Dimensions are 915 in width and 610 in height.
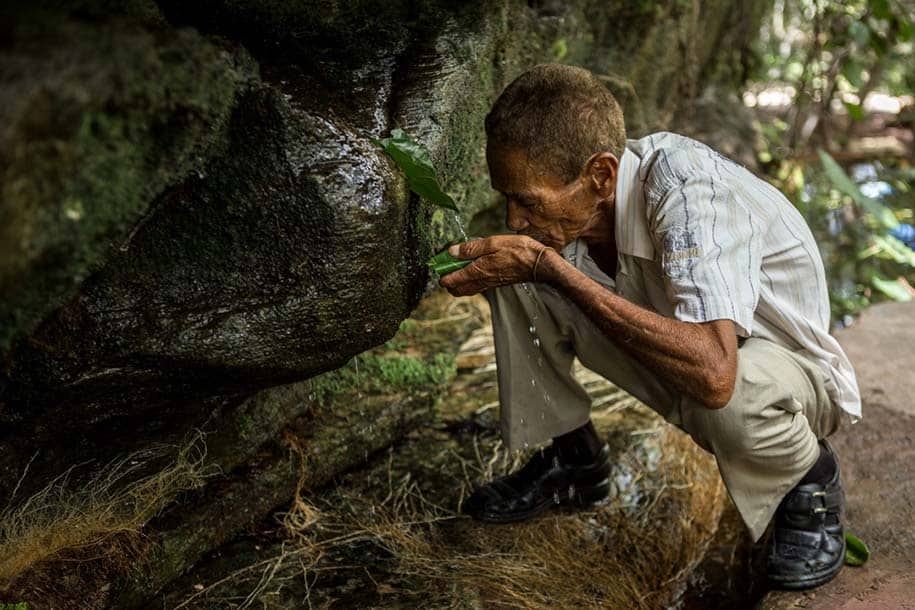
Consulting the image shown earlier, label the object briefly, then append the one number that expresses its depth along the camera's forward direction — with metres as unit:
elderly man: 2.19
